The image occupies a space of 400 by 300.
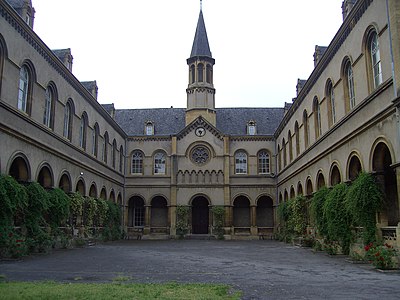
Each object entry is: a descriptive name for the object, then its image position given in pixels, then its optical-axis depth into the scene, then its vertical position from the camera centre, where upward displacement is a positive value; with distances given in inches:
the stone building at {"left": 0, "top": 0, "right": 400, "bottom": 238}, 706.8 +238.8
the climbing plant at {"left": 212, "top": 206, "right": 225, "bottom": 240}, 1637.1 +28.9
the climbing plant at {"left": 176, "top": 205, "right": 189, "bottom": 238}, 1643.7 +25.6
